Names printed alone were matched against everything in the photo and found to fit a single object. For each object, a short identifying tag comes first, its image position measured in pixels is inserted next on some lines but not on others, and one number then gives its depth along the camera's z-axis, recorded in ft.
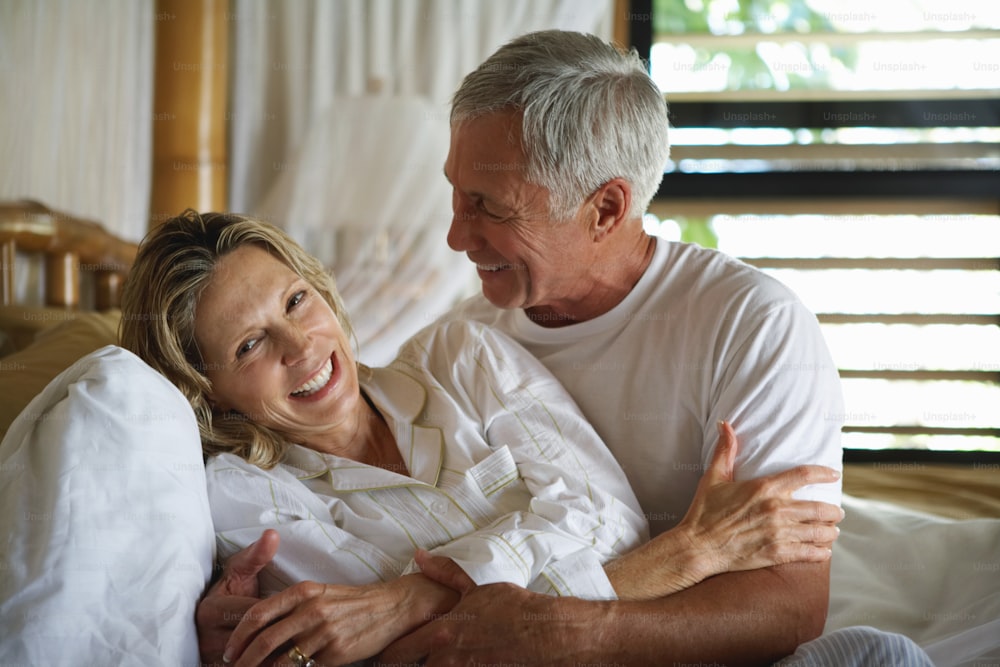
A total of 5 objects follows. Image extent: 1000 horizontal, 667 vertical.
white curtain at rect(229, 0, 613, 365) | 10.61
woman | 4.20
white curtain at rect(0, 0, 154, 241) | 7.56
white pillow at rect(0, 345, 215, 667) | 3.47
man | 4.39
